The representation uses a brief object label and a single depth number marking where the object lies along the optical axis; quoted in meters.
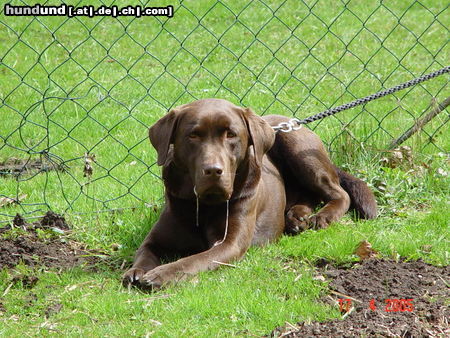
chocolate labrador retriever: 8.81
